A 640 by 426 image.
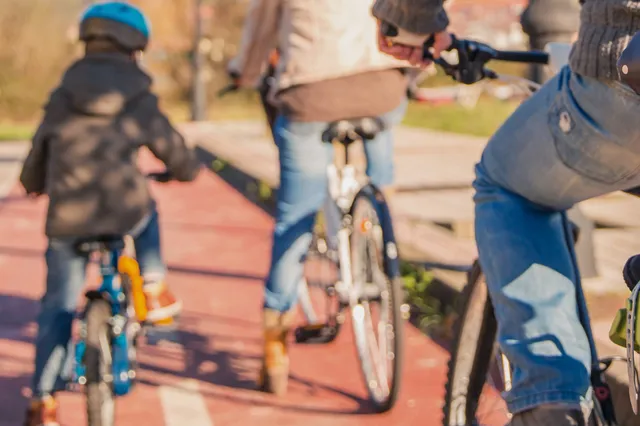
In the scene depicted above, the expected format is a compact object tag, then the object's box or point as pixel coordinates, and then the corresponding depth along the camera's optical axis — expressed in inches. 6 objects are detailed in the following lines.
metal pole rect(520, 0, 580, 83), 419.8
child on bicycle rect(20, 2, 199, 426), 280.2
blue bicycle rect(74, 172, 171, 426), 263.7
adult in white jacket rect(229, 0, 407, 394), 313.6
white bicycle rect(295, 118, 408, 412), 307.4
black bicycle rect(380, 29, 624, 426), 203.2
